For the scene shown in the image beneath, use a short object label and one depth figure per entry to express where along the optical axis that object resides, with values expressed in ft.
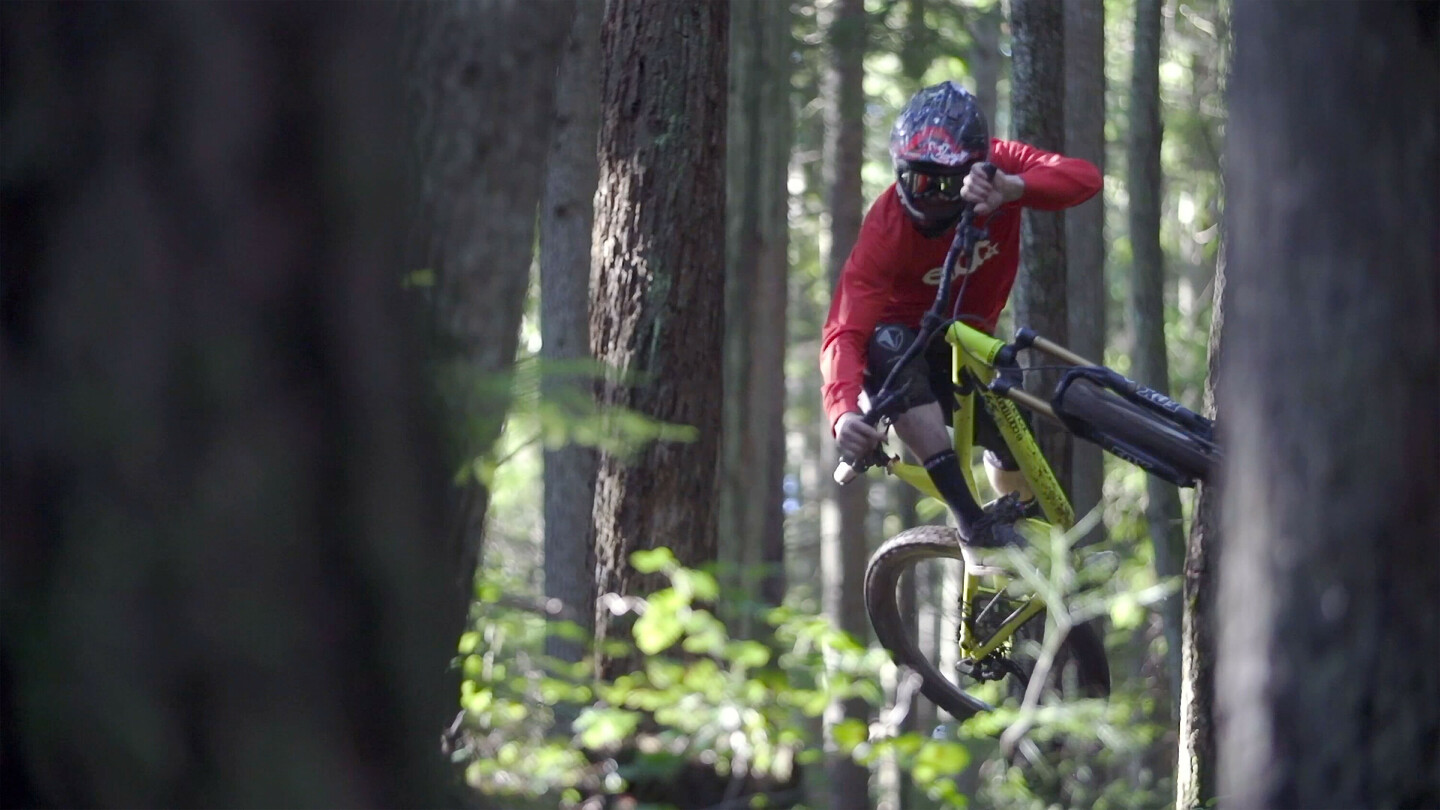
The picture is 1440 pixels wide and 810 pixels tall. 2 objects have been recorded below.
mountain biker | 40.04
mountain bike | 35.63
